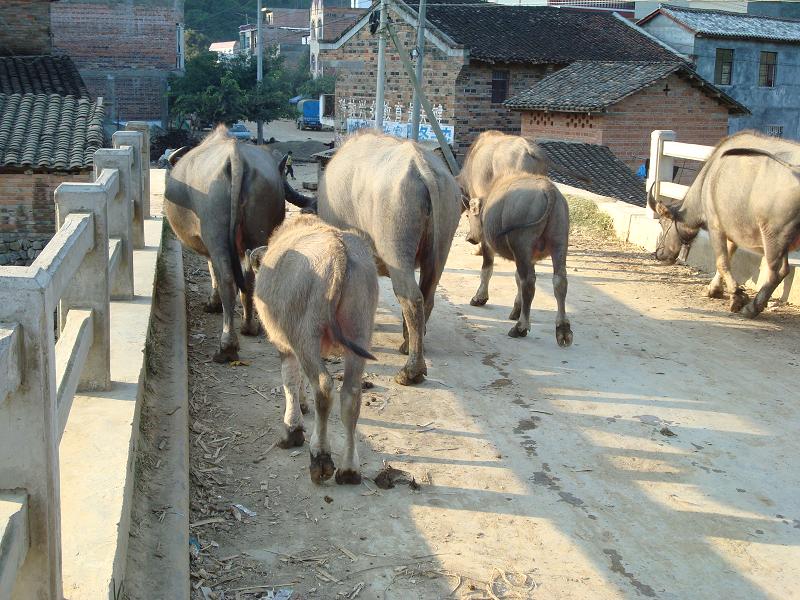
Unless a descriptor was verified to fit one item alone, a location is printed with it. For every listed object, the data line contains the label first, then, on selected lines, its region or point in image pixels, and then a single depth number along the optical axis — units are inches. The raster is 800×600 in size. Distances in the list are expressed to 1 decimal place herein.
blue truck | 2257.6
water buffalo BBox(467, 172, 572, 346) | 304.5
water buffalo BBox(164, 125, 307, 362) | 276.8
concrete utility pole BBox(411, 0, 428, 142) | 786.2
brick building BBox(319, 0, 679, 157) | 1269.7
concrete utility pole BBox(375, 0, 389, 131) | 776.9
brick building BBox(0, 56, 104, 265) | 733.3
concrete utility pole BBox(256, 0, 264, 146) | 1781.5
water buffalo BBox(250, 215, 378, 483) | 190.4
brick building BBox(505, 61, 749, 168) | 1024.2
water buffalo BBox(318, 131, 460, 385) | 263.6
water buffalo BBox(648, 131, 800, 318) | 331.6
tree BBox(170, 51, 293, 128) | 1660.9
